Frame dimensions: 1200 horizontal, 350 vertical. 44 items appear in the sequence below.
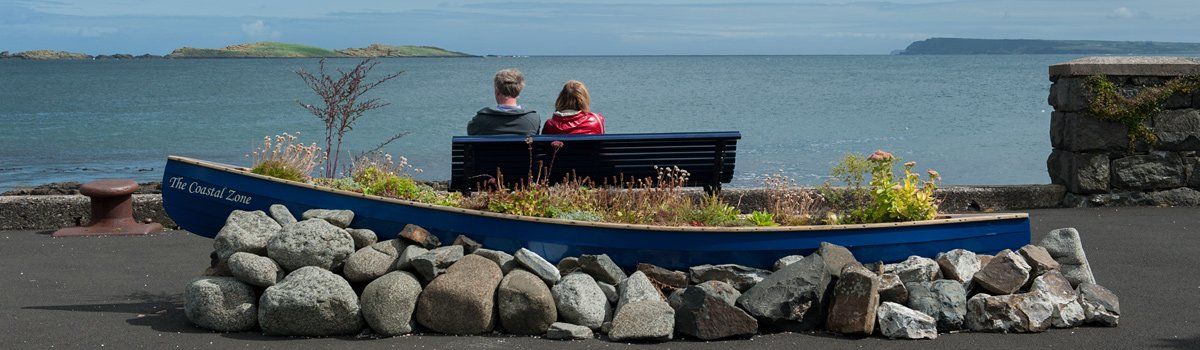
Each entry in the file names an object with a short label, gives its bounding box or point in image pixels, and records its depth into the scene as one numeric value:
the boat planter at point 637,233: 6.48
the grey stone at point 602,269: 6.38
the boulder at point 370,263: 6.34
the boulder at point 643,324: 6.12
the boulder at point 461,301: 6.18
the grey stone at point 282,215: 6.71
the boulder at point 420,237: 6.48
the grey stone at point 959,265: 6.52
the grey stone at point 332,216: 6.62
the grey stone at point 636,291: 6.29
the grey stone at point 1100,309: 6.40
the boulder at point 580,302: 6.27
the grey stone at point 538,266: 6.32
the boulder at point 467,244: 6.54
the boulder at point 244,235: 6.38
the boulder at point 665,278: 6.45
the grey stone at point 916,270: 6.46
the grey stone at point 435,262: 6.32
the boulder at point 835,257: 6.27
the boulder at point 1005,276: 6.43
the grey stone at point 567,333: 6.14
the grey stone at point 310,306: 6.17
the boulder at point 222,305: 6.31
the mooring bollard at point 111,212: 9.95
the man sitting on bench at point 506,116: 8.26
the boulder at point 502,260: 6.43
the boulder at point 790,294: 6.18
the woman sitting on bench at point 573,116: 8.22
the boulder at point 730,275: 6.40
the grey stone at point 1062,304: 6.38
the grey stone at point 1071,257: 6.87
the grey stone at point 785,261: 6.45
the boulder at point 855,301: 6.13
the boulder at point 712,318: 6.13
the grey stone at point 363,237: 6.54
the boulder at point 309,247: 6.30
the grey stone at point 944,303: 6.32
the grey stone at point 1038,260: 6.57
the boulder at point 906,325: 6.17
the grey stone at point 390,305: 6.20
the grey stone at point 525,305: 6.19
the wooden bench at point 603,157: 7.61
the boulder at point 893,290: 6.31
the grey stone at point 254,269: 6.27
